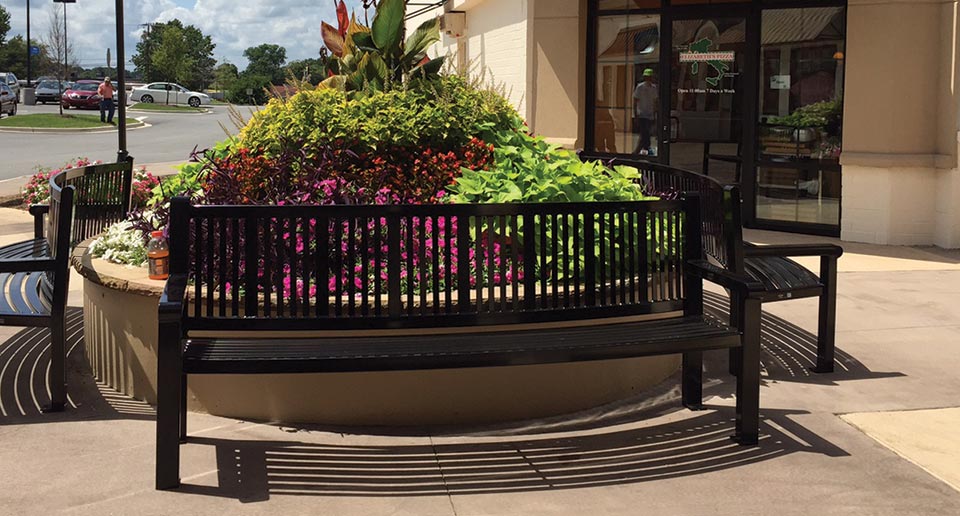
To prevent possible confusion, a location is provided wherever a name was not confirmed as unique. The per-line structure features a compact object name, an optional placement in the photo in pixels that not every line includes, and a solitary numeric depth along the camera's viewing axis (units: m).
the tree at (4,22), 106.94
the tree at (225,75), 100.46
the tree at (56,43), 68.06
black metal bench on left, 5.01
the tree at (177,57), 87.50
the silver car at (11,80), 64.79
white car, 69.69
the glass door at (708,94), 12.12
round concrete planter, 4.79
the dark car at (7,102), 45.50
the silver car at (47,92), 61.34
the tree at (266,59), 144.38
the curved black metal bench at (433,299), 4.28
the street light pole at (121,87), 15.26
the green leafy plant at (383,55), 6.94
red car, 54.25
